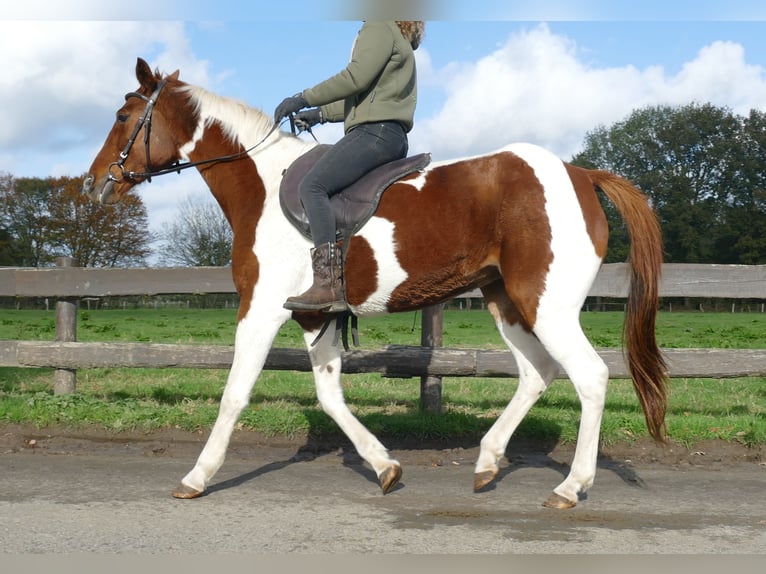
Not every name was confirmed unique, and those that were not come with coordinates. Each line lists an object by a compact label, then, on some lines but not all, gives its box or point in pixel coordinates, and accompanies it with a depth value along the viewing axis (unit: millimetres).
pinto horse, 4820
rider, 4906
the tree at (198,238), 50531
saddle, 5000
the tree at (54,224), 53344
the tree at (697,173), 53156
